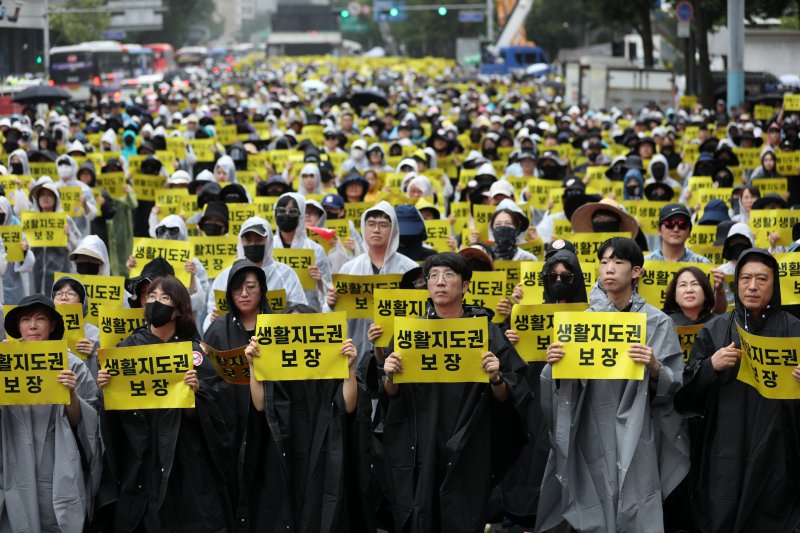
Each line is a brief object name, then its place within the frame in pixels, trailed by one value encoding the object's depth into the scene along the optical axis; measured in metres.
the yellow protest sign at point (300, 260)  20.98
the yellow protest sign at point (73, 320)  16.80
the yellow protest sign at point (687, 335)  15.38
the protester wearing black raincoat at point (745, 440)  13.41
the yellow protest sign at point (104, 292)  19.83
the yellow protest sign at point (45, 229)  26.92
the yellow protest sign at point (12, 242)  24.64
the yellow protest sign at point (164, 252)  21.97
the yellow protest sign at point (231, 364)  14.58
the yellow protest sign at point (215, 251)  22.56
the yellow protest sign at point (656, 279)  18.87
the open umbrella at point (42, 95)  66.56
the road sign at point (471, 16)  188.50
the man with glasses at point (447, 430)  13.88
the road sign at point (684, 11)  61.73
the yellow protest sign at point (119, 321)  16.94
